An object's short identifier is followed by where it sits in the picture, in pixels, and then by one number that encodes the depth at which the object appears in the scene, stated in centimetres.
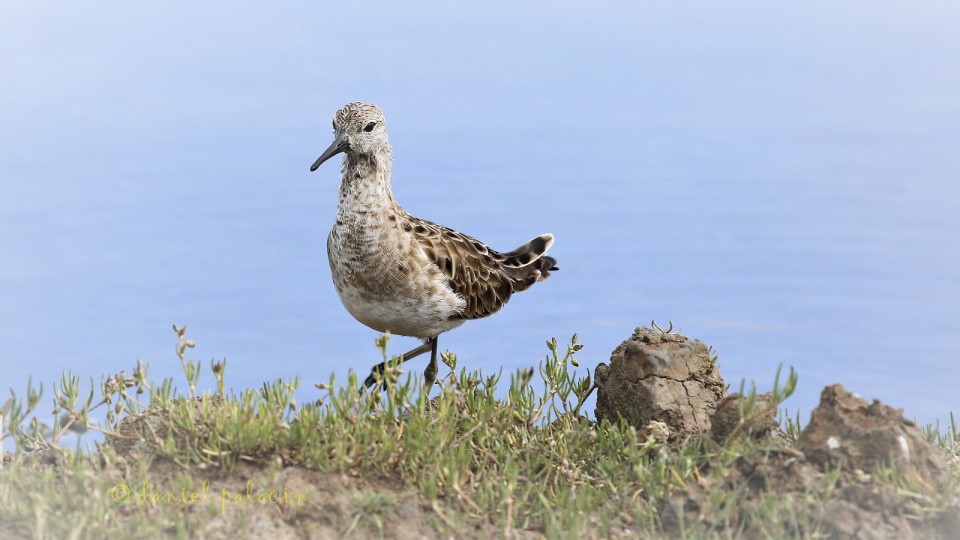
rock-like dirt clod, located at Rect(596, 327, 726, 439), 1684
